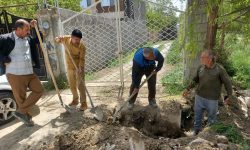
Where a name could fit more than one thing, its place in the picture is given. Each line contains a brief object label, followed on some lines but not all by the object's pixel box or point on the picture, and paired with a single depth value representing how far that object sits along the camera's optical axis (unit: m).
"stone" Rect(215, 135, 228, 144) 2.59
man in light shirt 3.18
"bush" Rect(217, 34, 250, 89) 4.92
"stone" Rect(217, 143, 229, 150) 2.48
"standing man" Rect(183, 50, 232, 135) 2.85
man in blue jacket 3.31
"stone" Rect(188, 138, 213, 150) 2.48
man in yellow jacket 3.59
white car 3.59
